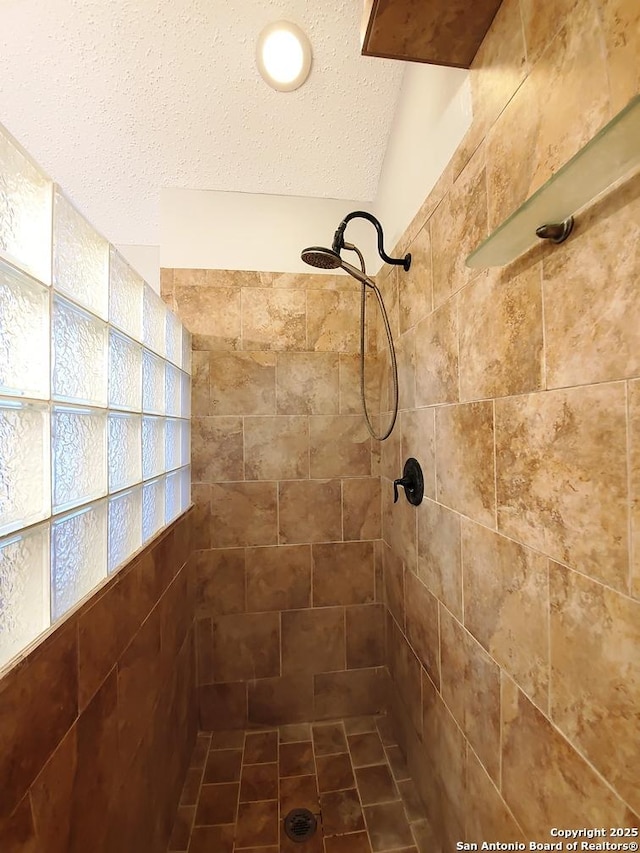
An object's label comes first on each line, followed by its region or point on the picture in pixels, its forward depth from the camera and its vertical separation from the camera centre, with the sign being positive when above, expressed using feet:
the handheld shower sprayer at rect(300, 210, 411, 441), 4.00 +2.09
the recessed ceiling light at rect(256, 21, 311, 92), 3.68 +4.31
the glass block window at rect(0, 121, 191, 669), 1.72 +0.18
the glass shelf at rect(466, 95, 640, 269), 1.30 +1.15
